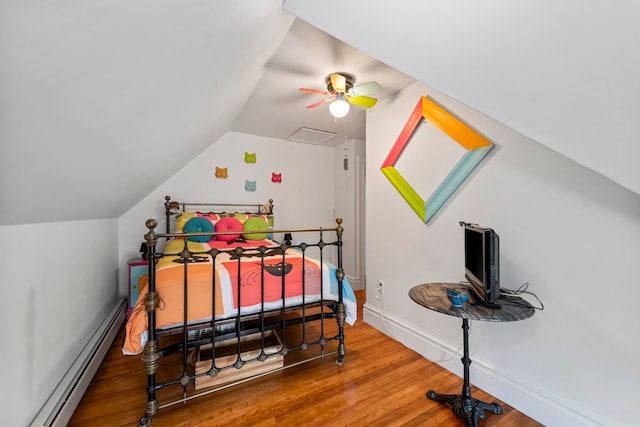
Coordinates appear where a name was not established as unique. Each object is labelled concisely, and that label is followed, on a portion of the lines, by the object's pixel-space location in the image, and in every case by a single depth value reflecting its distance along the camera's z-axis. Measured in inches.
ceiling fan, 79.4
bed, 56.1
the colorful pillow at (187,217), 113.3
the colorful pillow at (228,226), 109.6
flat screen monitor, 52.6
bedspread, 56.9
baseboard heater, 49.8
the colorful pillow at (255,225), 111.8
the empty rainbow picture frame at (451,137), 69.8
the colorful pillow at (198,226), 107.0
